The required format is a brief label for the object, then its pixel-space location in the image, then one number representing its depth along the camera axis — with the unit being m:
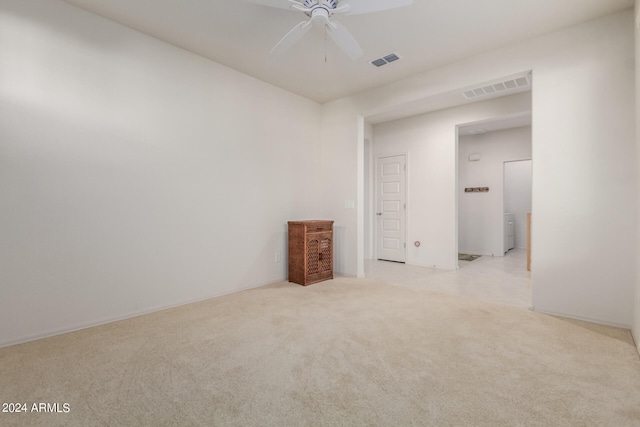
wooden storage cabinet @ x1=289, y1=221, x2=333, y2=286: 3.90
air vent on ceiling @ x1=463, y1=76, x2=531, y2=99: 3.78
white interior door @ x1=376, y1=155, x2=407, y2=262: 5.66
